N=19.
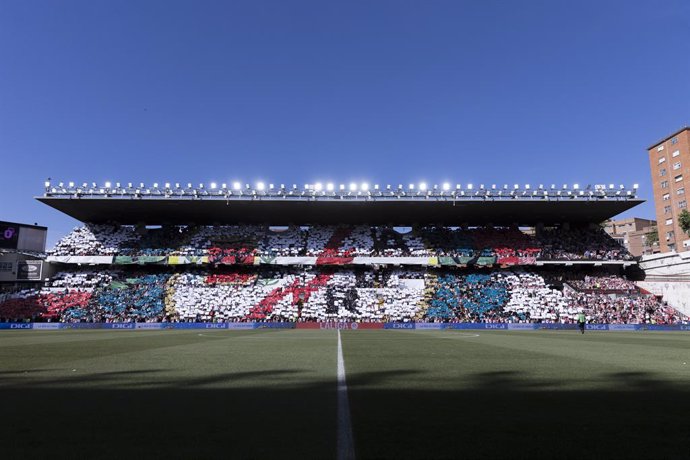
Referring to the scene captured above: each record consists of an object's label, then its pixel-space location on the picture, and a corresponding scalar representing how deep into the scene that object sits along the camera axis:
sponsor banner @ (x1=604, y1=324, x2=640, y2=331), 45.61
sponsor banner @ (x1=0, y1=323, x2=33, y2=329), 46.49
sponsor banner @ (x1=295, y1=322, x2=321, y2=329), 46.84
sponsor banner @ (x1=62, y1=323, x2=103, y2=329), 46.56
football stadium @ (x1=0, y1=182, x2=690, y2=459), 5.27
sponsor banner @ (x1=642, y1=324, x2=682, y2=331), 44.88
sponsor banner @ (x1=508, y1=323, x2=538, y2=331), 46.47
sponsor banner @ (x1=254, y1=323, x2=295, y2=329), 47.34
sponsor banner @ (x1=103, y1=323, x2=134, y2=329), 46.78
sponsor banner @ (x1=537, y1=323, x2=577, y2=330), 46.47
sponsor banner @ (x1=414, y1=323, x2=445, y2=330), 46.97
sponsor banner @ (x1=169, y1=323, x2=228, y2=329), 46.72
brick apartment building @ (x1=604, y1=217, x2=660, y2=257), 107.15
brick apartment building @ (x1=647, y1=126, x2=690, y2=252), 80.66
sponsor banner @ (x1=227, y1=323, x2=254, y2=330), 47.34
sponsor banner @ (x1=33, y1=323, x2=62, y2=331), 46.50
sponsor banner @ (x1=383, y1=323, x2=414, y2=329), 47.09
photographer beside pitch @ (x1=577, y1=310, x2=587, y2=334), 30.22
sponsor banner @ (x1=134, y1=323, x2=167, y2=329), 47.62
